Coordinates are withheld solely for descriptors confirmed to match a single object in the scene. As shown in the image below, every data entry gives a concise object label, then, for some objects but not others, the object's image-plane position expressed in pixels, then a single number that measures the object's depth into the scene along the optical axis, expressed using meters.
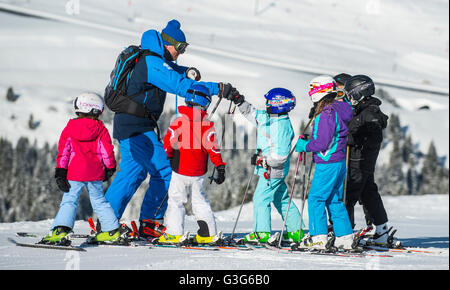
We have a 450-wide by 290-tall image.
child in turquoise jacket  12.00
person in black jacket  12.06
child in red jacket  11.12
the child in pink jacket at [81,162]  10.48
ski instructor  11.23
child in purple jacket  11.27
